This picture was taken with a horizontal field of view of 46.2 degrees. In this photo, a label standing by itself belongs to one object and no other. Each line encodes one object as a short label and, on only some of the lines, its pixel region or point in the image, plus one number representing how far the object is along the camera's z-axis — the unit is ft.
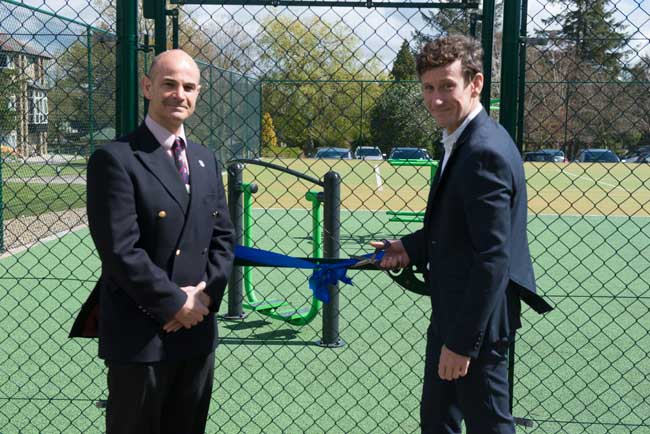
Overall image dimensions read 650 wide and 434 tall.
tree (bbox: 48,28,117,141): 42.80
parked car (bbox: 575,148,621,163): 64.28
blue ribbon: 9.85
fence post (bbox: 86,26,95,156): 35.97
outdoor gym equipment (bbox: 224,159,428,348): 16.70
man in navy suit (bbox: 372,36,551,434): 7.38
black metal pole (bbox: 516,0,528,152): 9.94
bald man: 7.95
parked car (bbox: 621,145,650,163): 59.78
